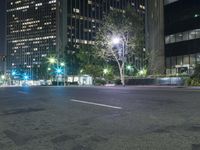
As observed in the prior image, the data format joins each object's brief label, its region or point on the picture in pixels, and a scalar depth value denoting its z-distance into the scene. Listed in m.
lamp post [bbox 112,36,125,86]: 28.87
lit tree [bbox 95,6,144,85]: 29.54
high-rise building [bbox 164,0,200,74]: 34.76
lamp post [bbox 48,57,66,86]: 54.43
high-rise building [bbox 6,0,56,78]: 111.65
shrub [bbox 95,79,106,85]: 37.56
